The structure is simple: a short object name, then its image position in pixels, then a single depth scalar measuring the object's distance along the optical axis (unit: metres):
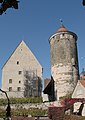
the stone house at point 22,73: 27.33
